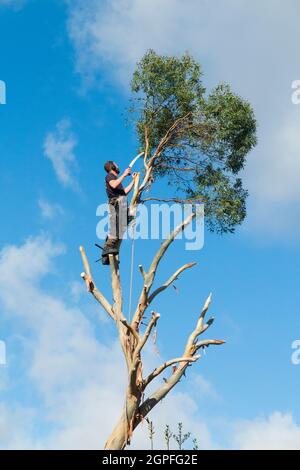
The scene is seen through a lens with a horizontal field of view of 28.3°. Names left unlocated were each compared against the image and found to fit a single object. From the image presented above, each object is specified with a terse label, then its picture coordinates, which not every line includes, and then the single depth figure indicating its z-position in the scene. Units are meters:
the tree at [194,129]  15.11
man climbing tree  12.39
